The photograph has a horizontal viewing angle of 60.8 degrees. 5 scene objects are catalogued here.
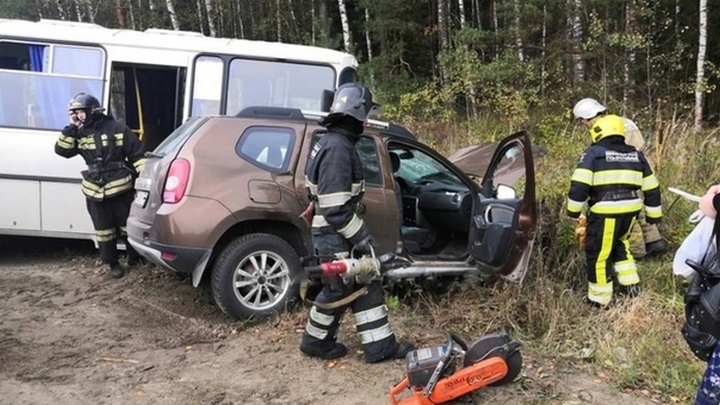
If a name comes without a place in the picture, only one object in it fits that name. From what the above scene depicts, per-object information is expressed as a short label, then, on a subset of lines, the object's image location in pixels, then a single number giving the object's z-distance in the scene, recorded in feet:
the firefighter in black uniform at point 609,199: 16.29
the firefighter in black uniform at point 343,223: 11.91
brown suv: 14.97
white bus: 20.79
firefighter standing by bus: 19.69
